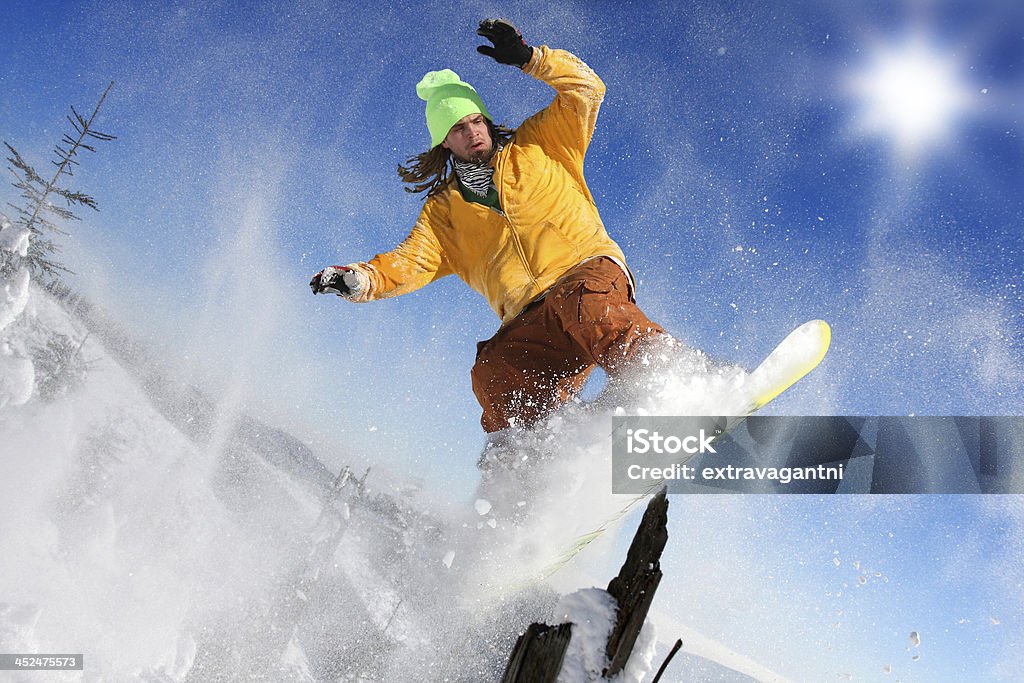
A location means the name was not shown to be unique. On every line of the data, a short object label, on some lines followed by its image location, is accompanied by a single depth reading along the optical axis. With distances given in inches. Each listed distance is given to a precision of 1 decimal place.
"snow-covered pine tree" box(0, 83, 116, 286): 805.2
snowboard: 152.9
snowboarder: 174.9
